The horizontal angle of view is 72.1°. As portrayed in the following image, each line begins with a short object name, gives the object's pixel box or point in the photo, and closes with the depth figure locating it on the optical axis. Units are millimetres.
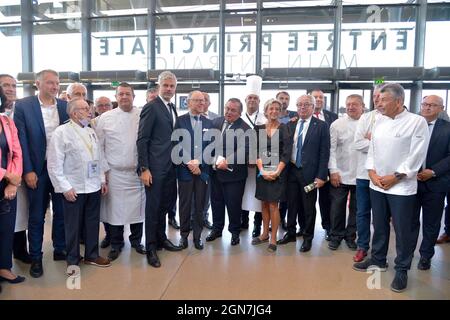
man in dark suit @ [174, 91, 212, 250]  2922
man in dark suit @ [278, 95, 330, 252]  3008
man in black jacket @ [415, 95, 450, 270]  2482
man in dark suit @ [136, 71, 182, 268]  2666
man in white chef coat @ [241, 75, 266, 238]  3340
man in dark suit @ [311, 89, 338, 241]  3270
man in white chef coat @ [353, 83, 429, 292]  2221
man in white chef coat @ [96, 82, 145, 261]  2818
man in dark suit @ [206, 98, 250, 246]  3094
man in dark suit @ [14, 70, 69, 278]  2441
